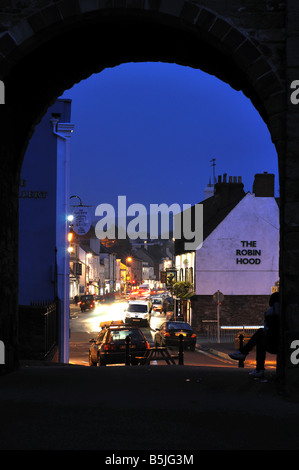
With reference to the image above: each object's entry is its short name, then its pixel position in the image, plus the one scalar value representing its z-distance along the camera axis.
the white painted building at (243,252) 46.31
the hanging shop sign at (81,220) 29.55
